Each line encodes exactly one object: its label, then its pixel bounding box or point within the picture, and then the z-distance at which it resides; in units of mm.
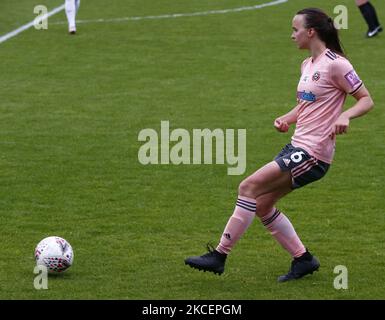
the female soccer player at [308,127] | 17578
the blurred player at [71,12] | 48250
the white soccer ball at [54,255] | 18391
